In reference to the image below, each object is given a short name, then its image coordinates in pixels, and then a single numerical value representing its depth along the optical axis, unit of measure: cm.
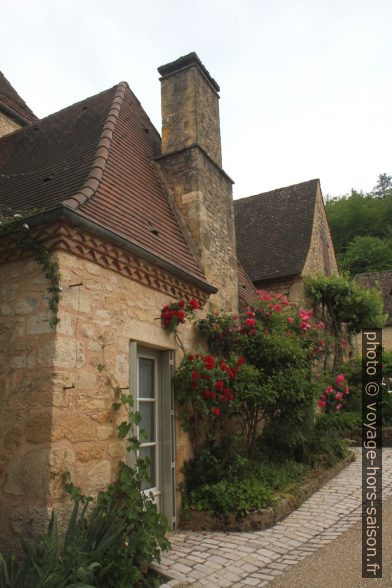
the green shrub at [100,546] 317
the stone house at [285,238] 1179
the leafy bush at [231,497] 535
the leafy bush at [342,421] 1031
